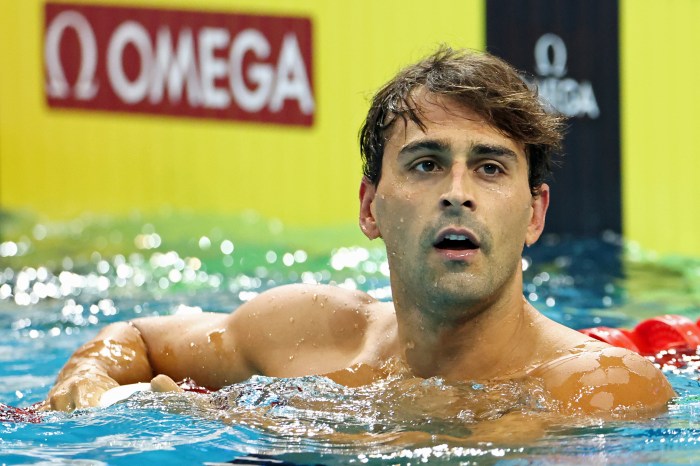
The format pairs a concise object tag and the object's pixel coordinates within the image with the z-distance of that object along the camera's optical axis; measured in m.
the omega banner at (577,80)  14.26
